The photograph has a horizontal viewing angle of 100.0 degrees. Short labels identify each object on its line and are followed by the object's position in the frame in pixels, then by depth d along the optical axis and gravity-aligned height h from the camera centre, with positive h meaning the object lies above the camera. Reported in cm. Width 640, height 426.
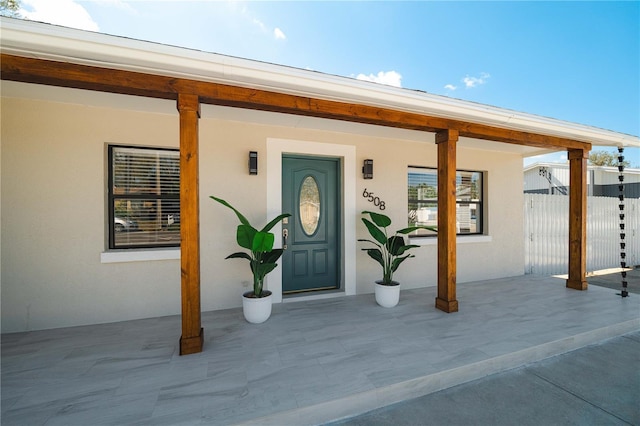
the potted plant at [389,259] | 372 -65
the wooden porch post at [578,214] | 454 -4
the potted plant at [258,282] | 313 -83
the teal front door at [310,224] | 412 -18
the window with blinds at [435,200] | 495 +25
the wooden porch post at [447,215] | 352 -4
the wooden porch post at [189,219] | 248 -5
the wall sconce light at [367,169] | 432 +70
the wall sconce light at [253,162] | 374 +71
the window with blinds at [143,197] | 343 +21
